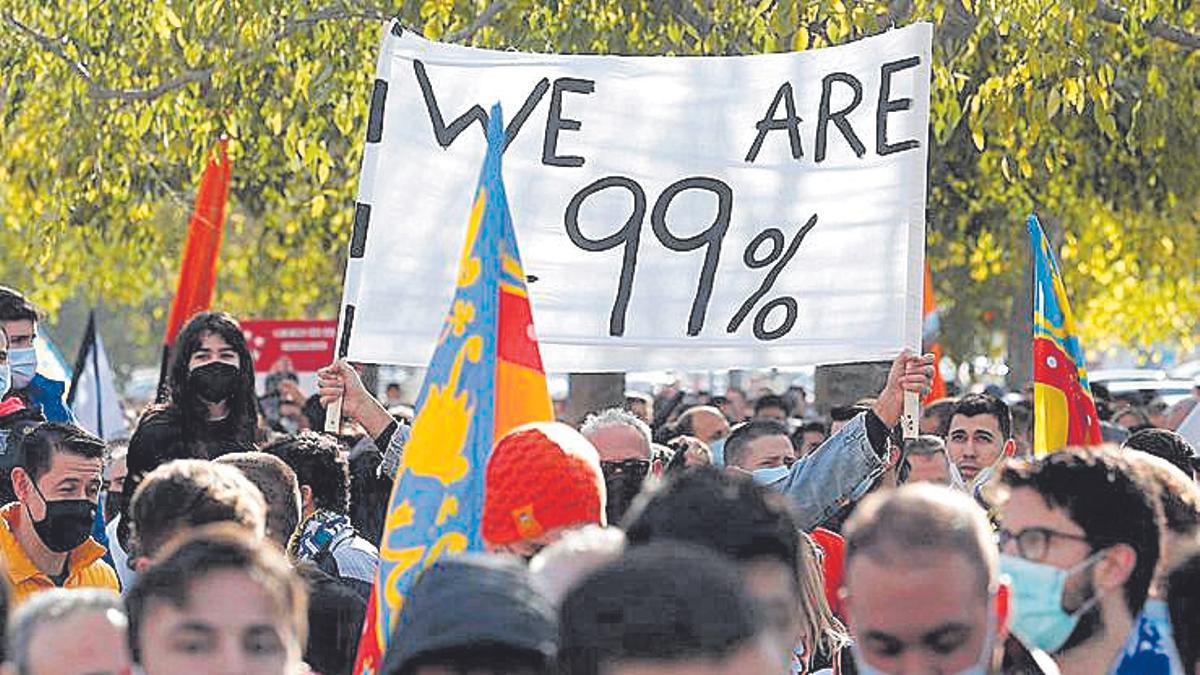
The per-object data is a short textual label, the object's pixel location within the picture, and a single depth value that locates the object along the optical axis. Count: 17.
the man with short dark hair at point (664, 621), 6.57
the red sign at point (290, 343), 43.84
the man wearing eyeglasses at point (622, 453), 13.66
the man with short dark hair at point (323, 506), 13.20
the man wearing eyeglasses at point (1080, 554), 9.09
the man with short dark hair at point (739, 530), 8.41
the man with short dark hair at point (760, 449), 17.02
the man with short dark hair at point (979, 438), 18.67
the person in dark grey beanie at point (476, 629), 6.86
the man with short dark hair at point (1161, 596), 9.12
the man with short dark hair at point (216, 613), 7.79
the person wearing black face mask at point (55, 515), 13.41
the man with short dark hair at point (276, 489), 12.29
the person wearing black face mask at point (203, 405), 15.34
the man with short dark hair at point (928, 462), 16.89
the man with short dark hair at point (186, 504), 10.09
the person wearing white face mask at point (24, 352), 17.19
